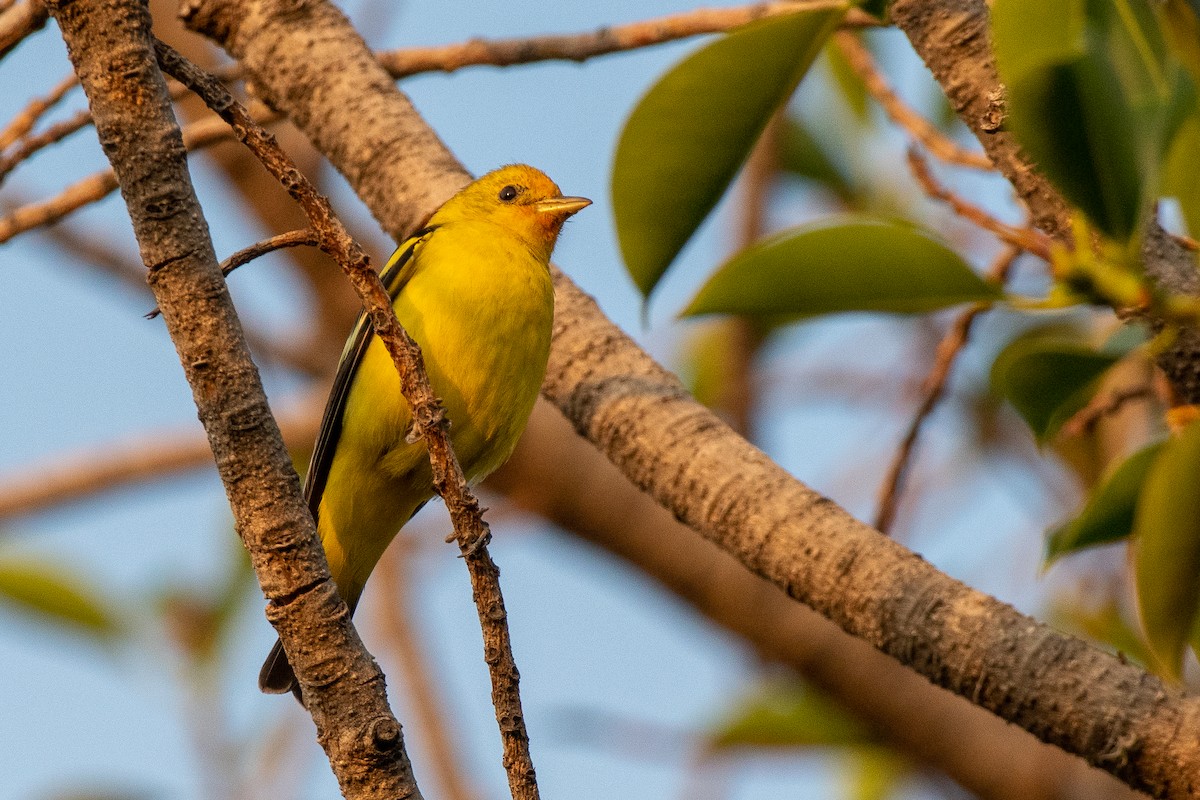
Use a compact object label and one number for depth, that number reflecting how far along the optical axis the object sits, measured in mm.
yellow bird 7363
